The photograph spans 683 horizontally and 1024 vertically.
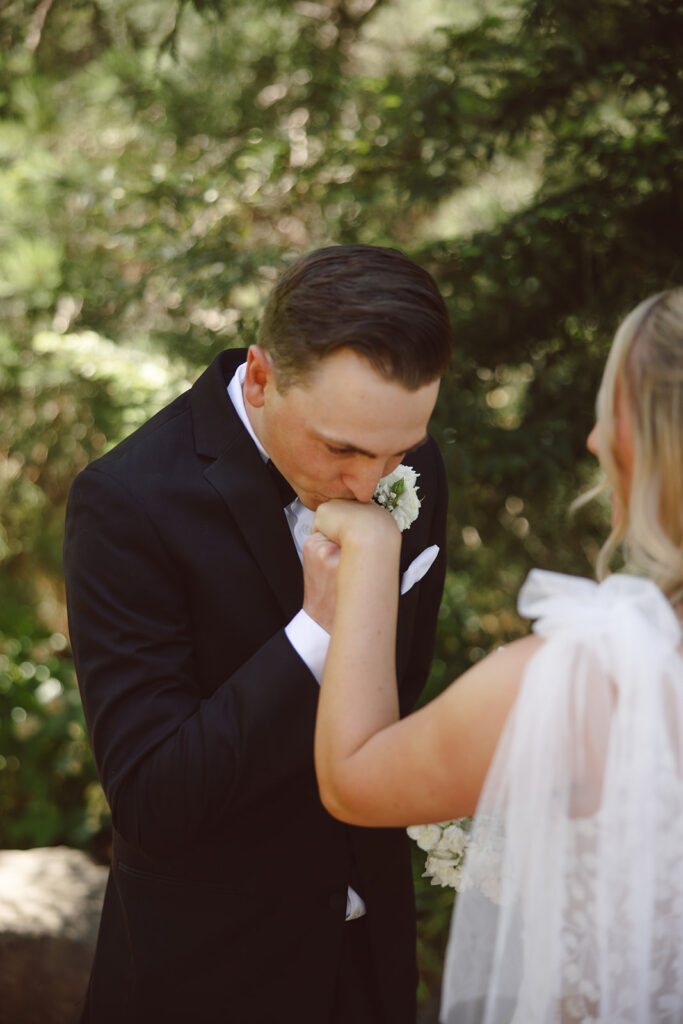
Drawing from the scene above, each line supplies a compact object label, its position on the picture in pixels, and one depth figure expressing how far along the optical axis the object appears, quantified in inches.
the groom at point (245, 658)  63.2
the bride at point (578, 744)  52.0
